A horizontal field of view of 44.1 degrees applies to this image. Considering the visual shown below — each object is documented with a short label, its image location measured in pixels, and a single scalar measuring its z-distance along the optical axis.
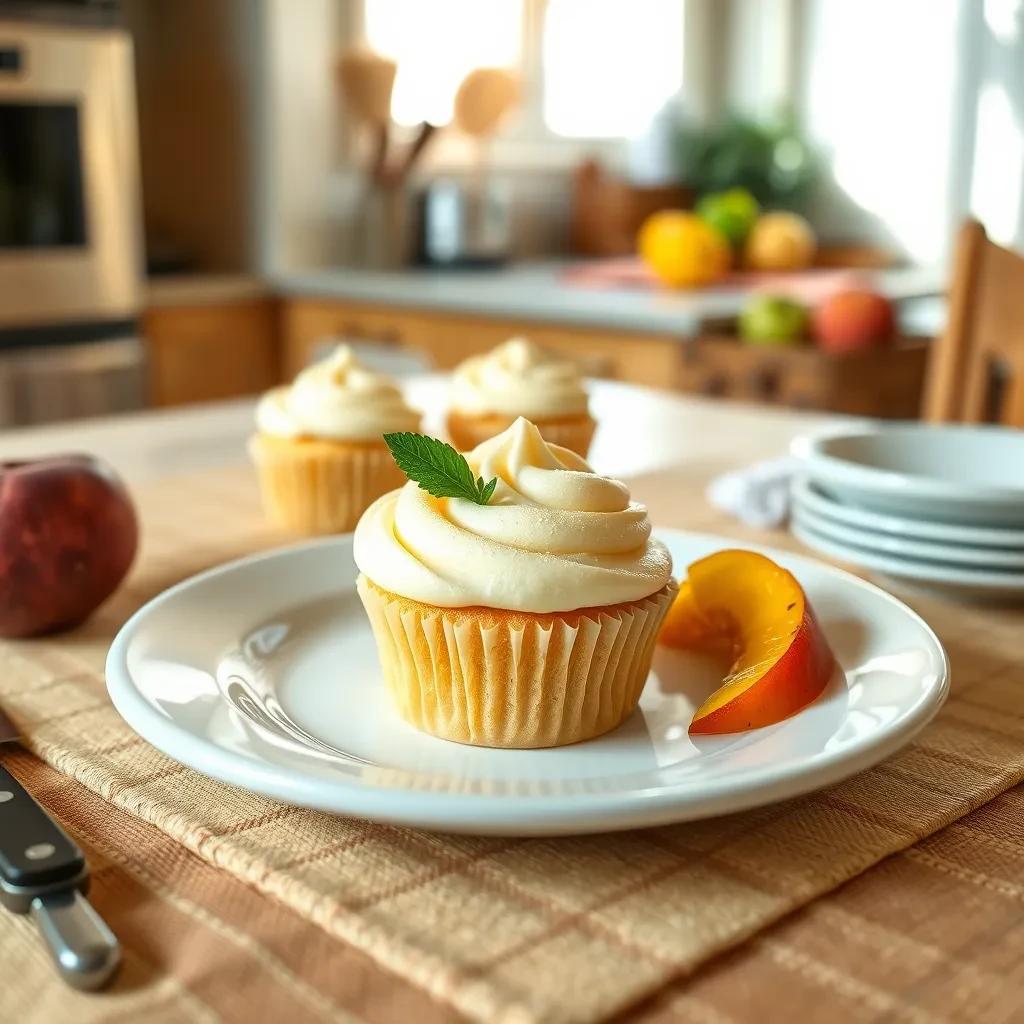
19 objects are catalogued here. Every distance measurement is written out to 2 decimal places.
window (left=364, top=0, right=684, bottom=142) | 3.84
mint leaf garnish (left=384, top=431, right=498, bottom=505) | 0.70
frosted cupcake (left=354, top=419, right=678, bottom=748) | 0.69
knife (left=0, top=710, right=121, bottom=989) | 0.50
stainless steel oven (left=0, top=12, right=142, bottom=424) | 2.89
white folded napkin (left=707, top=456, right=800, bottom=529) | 1.22
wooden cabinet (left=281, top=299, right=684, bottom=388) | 2.84
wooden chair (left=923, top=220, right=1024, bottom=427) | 1.84
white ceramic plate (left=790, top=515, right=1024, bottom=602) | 0.96
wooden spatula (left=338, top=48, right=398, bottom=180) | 3.52
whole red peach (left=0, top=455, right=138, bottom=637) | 0.89
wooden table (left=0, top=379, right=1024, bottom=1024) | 0.49
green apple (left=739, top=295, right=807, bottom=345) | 2.75
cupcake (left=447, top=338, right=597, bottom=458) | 1.29
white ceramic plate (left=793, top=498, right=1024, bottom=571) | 0.97
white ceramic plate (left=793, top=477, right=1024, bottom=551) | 0.96
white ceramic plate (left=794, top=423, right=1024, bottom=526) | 0.99
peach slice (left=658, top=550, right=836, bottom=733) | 0.69
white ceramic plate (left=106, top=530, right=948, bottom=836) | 0.56
